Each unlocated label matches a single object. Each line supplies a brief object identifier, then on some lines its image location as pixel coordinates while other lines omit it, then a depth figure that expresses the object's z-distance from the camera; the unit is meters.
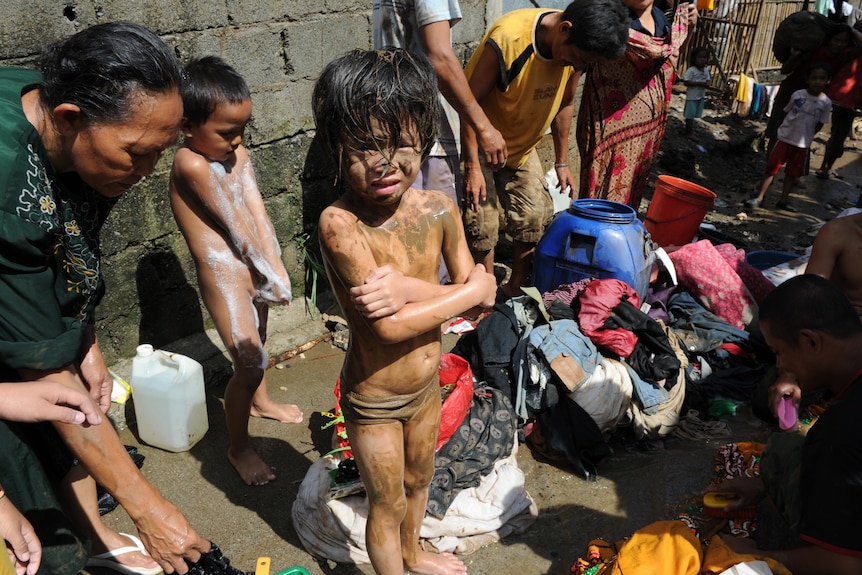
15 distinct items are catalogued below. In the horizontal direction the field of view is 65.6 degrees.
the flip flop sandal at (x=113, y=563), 2.66
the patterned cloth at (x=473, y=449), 2.96
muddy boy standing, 1.80
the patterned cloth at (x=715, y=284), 4.29
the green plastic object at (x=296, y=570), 2.29
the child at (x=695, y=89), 9.00
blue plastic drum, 4.18
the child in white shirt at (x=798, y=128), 7.11
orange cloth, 2.34
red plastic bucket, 5.03
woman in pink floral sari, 4.60
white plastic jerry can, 3.25
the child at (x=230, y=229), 2.84
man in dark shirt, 1.99
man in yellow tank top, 3.76
